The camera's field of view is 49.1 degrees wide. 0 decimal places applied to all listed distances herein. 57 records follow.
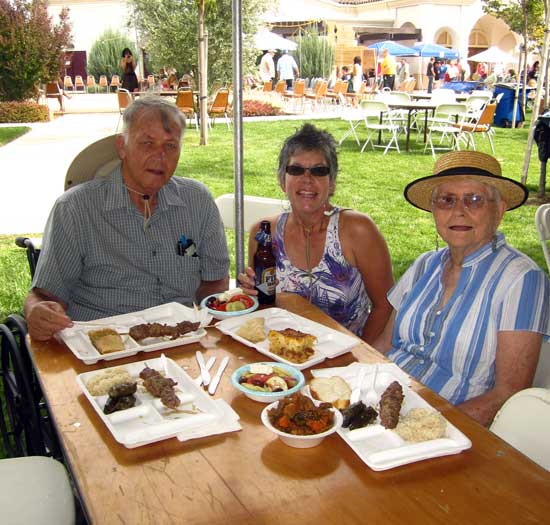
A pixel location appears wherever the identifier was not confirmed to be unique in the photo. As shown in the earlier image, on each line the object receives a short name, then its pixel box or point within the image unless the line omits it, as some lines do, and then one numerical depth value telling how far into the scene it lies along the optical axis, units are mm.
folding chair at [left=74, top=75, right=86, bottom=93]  28984
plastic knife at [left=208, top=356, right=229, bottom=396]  1809
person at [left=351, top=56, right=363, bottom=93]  22703
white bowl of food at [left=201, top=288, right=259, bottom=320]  2414
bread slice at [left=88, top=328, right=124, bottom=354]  2027
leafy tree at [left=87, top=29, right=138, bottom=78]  30688
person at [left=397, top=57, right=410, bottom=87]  26291
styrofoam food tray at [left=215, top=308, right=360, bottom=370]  2014
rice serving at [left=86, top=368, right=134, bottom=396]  1733
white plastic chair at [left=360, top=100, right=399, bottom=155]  11986
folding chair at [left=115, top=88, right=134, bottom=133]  14291
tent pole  2814
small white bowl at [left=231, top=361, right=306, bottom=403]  1714
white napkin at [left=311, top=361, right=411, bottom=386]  1841
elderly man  2744
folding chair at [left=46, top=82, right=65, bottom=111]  19344
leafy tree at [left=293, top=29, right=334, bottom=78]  26677
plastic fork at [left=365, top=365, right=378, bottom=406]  1712
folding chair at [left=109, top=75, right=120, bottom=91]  27612
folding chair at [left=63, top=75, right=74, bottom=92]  27006
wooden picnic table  1273
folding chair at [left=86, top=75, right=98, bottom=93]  29281
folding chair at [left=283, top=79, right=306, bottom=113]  20703
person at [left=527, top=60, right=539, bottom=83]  23469
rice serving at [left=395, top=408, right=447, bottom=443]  1499
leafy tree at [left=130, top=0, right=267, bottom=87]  17234
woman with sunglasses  2852
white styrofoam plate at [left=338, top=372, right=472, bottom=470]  1417
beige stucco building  33062
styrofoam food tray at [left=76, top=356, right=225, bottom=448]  1517
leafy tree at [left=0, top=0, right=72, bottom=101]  16344
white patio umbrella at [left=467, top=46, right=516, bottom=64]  24797
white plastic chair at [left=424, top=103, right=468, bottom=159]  11602
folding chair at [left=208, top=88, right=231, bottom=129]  14992
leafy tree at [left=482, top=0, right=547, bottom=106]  16906
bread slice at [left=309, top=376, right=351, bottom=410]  1651
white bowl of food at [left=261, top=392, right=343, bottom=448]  1490
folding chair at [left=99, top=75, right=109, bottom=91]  28273
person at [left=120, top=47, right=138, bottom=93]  16469
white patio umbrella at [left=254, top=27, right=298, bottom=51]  19328
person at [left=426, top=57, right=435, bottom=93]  27123
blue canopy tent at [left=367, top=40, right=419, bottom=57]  23938
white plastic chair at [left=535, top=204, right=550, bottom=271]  3021
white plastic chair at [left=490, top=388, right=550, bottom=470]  1546
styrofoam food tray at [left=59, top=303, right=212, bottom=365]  2039
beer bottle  2537
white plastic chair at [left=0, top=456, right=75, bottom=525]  1817
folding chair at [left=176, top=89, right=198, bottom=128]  14445
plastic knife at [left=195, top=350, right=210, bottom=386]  1851
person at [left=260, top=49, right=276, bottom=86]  22688
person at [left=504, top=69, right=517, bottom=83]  24725
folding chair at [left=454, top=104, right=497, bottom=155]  11570
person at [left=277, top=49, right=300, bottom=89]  23453
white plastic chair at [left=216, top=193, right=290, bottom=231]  3783
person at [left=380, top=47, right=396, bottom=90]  21984
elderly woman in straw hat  2033
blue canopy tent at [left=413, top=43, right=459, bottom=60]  25720
